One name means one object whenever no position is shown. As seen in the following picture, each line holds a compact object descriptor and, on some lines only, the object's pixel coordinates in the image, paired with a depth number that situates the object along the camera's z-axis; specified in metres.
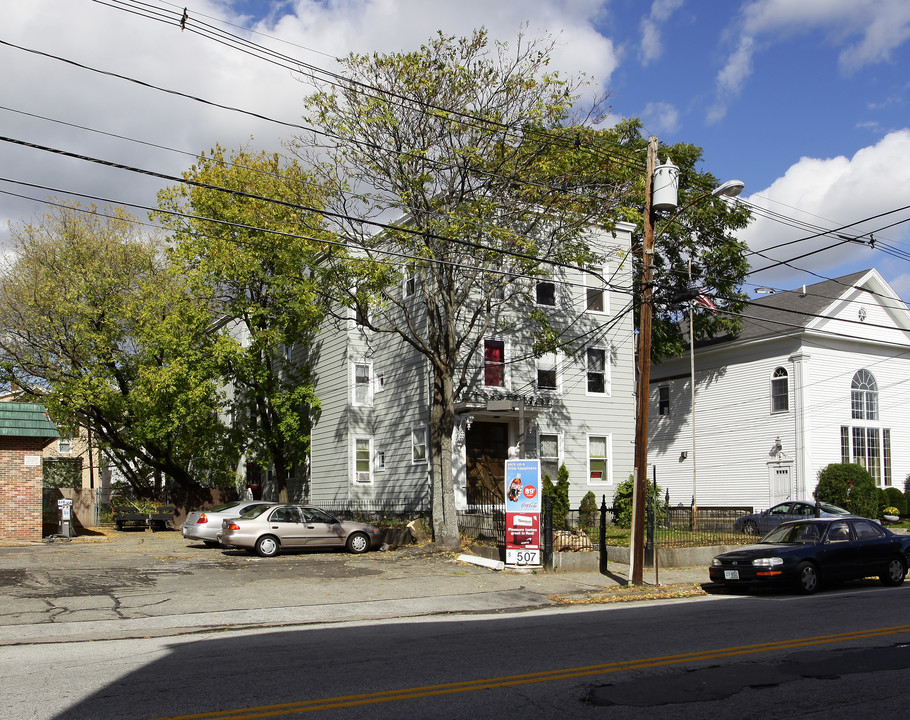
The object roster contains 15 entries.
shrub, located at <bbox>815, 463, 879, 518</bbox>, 31.94
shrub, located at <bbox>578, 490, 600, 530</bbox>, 25.78
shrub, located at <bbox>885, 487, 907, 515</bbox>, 33.88
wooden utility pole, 17.12
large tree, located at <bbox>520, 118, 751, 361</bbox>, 37.09
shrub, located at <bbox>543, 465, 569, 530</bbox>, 25.80
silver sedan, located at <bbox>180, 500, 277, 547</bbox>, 24.11
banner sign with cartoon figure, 19.11
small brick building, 23.84
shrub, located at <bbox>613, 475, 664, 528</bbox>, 26.00
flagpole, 31.17
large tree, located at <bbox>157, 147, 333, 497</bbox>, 29.05
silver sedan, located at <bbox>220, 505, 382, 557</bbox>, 21.61
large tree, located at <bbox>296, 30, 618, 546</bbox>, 20.55
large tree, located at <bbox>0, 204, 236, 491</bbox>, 30.56
